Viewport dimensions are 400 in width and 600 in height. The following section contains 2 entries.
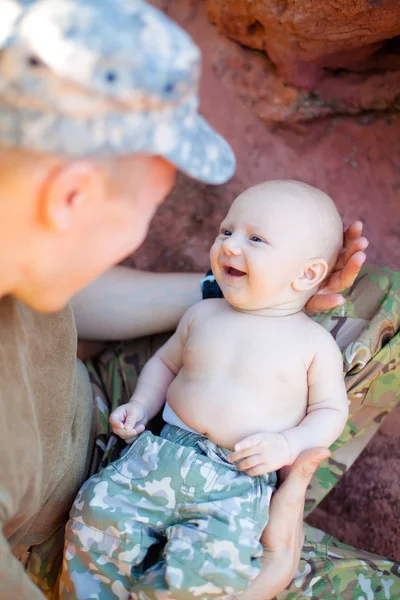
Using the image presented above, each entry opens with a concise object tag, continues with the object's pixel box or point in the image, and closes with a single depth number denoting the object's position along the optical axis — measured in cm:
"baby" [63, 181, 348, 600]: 157
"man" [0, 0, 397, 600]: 97
